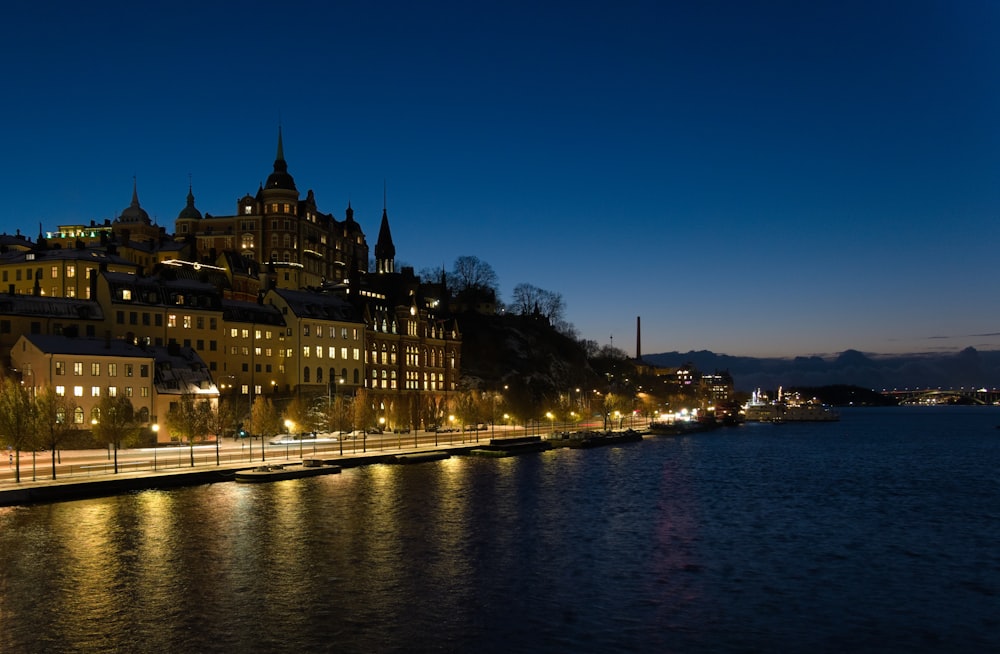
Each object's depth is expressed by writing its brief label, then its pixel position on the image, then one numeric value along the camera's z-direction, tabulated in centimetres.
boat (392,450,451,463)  8375
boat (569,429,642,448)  11925
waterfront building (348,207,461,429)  12075
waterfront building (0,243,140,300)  10919
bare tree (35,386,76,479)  6378
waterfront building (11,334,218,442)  7831
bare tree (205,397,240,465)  8206
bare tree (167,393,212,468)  7931
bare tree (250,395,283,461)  9066
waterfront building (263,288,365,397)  11194
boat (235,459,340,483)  6569
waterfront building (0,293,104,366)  8581
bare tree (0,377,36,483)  6259
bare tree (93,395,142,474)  7038
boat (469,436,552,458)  9731
